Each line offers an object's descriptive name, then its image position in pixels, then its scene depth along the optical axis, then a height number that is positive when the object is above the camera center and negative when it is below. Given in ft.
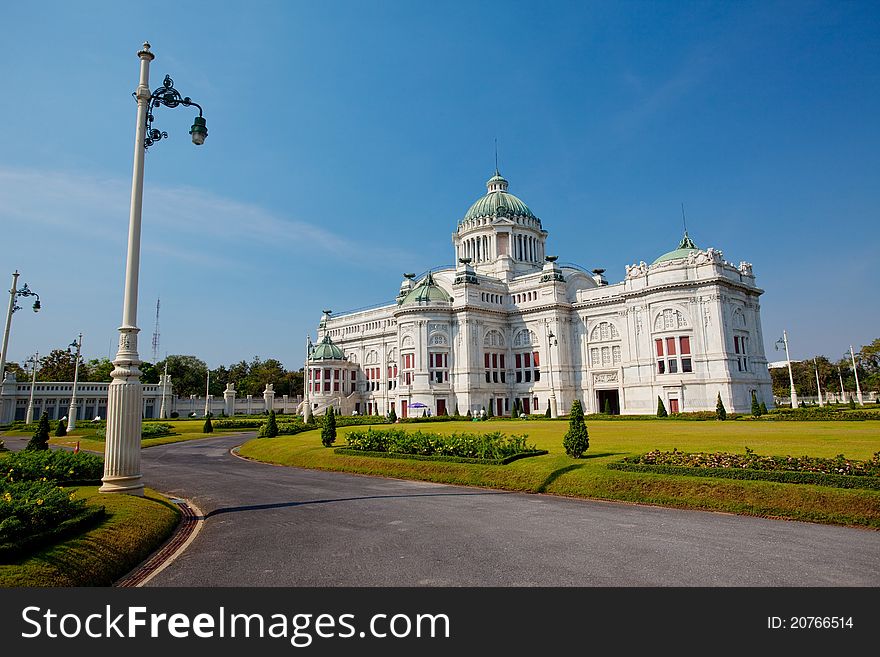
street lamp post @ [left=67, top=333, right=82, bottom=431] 200.25 -1.11
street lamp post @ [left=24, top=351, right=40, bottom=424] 216.68 +2.24
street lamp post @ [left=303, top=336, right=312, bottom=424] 228.26 +9.22
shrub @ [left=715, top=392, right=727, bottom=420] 162.09 -5.52
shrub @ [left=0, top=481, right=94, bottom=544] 28.30 -5.51
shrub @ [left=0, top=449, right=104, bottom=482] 53.31 -5.35
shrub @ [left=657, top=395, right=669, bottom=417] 181.96 -4.85
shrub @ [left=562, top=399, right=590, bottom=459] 72.13 -5.47
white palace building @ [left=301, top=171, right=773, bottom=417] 200.54 +27.98
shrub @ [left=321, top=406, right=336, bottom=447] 106.32 -5.09
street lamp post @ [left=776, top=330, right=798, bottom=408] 209.34 +13.48
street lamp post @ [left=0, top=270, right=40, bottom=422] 102.99 +22.38
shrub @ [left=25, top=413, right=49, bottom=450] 98.73 -4.12
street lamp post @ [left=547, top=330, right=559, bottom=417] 224.53 +18.94
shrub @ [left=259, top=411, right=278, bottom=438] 136.05 -5.27
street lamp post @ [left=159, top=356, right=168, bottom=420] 280.72 +2.19
